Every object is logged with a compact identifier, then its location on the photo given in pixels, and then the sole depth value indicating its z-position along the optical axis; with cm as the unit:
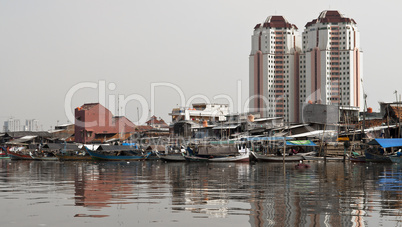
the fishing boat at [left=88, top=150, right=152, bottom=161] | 6950
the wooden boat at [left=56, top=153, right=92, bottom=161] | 7519
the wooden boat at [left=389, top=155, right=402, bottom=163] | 4742
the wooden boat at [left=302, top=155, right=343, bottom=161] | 5772
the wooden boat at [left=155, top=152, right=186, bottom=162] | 6444
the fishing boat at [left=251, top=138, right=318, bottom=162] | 5809
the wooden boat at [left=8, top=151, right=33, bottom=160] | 8189
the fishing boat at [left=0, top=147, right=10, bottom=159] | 9476
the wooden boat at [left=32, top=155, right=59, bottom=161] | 7831
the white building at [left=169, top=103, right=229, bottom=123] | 11338
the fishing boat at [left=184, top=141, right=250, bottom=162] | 5966
